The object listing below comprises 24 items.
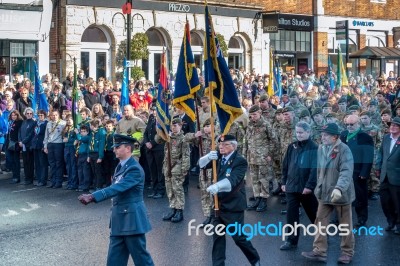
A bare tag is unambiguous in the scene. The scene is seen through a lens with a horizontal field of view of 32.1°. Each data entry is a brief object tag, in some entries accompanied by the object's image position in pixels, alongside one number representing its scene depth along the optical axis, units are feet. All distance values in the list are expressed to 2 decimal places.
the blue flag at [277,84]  80.45
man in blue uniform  25.29
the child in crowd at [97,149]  49.75
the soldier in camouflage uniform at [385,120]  46.55
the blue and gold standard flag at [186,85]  35.42
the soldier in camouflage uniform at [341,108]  52.70
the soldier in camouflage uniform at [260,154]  42.15
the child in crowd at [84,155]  50.98
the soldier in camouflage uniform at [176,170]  39.68
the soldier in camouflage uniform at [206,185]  37.61
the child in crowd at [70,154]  52.49
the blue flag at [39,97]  63.52
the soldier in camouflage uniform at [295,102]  53.61
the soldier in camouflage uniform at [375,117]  47.11
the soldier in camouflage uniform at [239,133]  43.83
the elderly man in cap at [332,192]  30.12
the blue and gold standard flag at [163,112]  41.73
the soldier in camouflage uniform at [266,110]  50.37
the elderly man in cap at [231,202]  27.89
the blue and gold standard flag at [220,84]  30.71
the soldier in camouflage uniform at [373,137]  43.36
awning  104.17
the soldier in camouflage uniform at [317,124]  45.70
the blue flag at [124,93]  63.16
